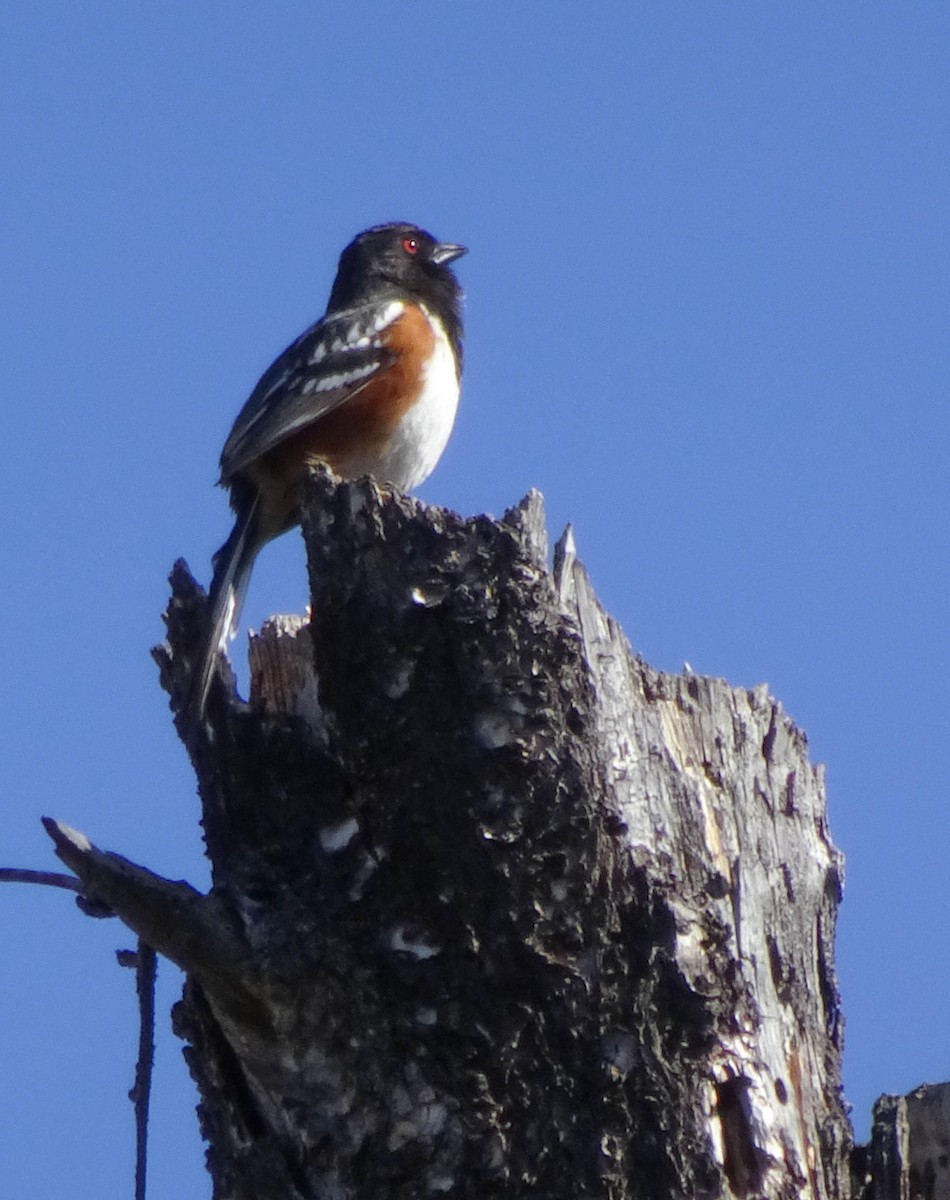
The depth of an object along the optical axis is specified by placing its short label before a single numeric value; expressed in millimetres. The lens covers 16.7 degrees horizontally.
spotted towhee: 10273
